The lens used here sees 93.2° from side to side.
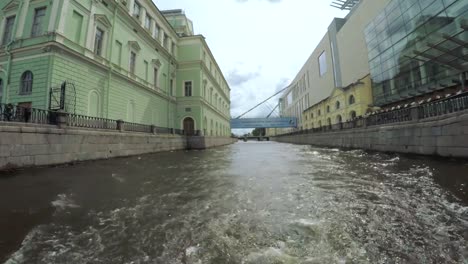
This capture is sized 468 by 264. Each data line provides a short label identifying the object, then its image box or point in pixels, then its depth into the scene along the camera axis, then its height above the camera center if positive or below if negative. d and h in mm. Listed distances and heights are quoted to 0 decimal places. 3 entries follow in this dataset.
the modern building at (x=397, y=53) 16625 +8982
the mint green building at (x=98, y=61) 13078 +6423
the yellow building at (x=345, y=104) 27750 +5544
